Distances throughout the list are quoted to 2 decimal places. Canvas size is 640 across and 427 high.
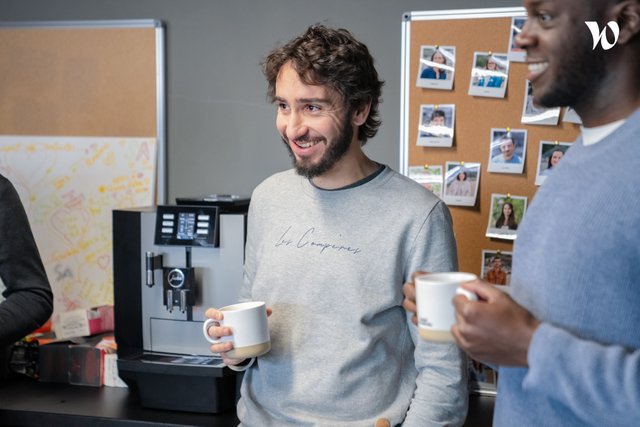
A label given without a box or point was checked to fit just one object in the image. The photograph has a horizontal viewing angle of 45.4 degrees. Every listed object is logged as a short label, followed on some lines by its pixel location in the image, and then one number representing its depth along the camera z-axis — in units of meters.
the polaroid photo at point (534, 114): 2.31
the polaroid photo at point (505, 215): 2.35
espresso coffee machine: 2.00
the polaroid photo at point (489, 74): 2.35
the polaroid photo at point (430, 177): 2.42
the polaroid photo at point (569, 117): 2.30
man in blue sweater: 0.89
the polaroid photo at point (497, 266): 2.36
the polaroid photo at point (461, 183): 2.38
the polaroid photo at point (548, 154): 2.31
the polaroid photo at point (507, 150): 2.34
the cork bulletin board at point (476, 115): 2.34
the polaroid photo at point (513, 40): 2.33
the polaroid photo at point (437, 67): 2.39
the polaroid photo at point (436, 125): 2.40
